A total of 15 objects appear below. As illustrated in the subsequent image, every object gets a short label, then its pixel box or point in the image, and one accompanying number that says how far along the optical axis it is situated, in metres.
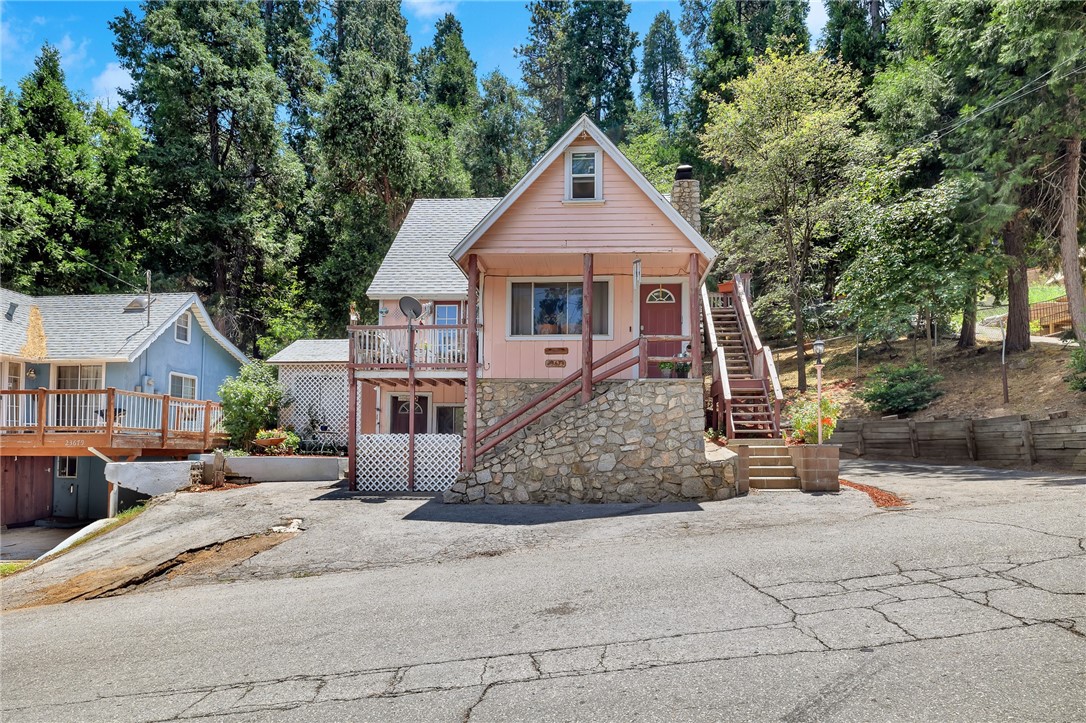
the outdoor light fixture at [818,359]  12.01
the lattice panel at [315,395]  21.41
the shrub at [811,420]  12.73
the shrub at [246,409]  20.05
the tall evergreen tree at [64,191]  28.08
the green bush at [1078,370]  16.09
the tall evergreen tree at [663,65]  68.00
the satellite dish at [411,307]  15.88
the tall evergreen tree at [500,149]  40.03
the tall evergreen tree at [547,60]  55.69
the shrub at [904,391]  19.80
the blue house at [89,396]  17.12
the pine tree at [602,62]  54.47
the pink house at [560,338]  12.88
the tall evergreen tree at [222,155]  32.50
